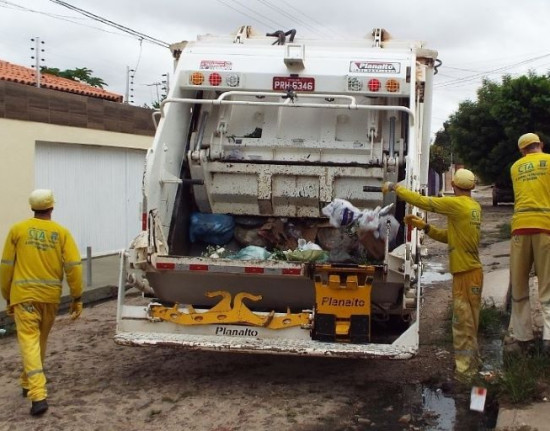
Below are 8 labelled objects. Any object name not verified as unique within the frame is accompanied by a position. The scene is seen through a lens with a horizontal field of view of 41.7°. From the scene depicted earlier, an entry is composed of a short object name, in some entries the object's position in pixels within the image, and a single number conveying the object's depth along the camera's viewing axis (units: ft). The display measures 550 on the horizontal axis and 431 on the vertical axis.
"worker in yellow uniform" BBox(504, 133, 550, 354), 16.39
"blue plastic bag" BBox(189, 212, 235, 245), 20.51
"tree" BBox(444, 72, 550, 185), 77.10
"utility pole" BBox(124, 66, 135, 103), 48.03
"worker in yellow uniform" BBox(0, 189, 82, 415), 15.93
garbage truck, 17.06
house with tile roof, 34.37
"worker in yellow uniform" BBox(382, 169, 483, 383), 17.29
